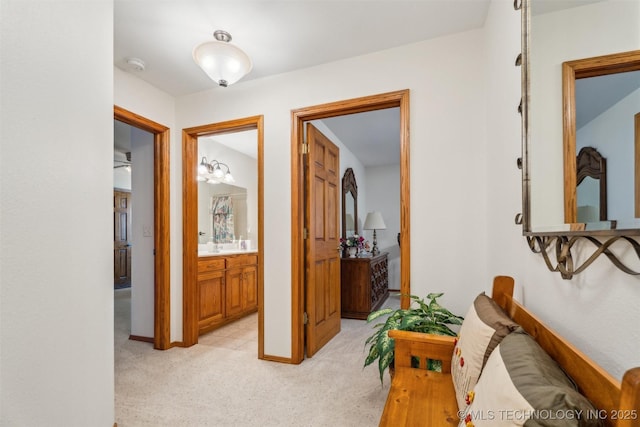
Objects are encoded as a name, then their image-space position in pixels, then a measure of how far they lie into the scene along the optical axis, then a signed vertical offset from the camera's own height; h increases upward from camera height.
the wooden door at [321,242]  2.65 -0.26
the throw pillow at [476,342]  0.97 -0.44
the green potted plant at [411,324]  1.71 -0.63
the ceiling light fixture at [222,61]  1.82 +0.95
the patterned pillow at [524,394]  0.52 -0.34
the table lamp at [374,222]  5.17 -0.13
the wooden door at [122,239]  6.44 -0.48
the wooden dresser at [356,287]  3.88 -0.92
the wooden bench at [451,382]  0.47 -0.58
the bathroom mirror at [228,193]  4.41 +0.37
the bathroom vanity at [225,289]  3.28 -0.87
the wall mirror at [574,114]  0.60 +0.24
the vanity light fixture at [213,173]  4.22 +0.61
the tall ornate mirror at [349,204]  4.52 +0.17
